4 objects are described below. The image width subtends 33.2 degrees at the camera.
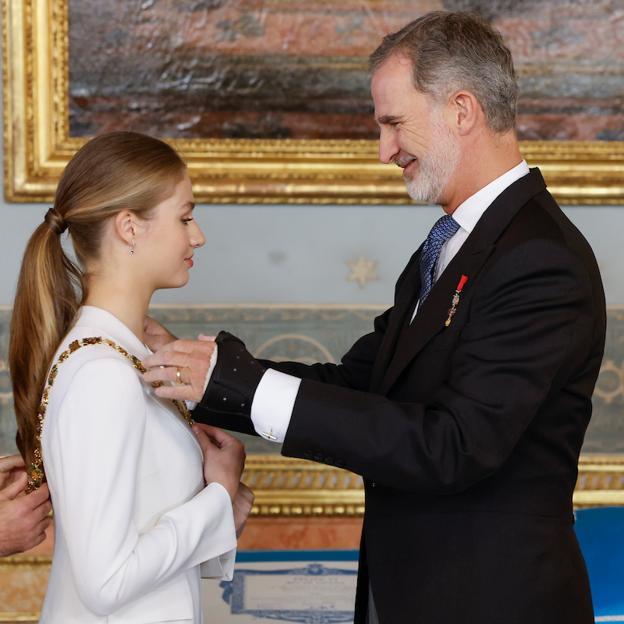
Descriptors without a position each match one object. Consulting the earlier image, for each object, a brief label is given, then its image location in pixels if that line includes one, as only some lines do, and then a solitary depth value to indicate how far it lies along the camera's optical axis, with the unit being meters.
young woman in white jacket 1.92
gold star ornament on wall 4.14
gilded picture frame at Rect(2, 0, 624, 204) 3.95
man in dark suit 2.06
